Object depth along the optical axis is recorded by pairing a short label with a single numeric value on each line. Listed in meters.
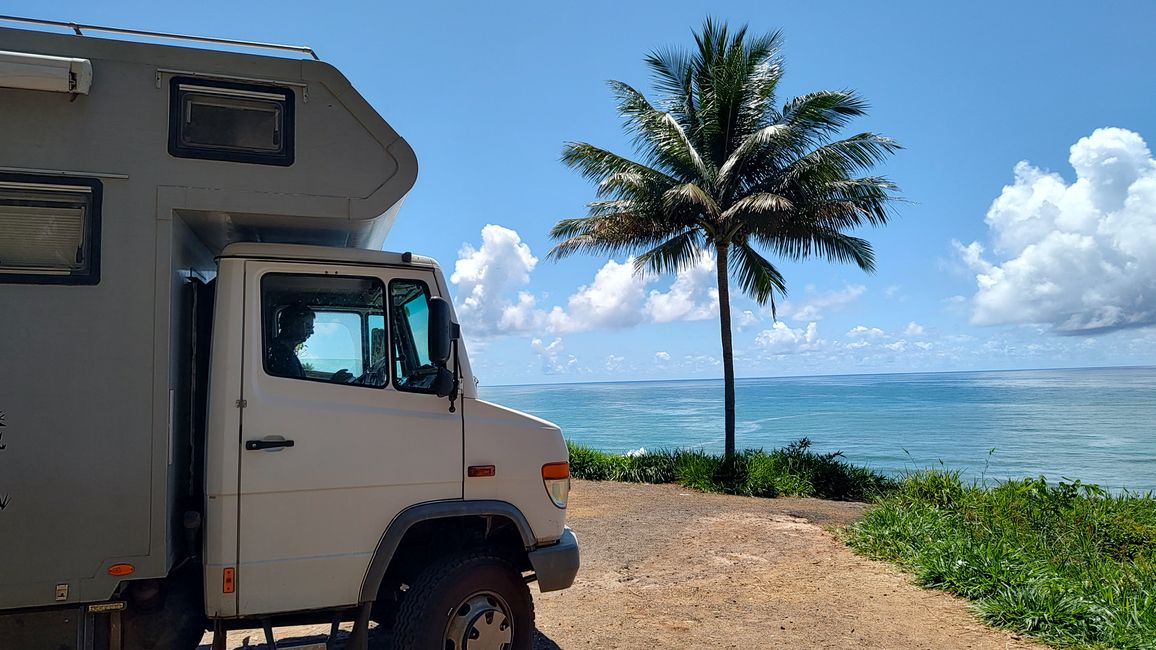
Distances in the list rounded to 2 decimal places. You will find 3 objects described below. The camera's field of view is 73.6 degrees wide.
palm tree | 16.72
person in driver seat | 4.30
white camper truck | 3.71
